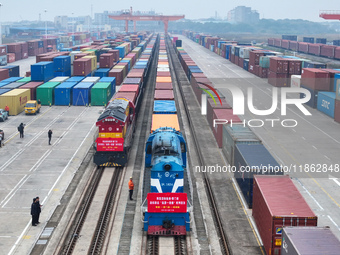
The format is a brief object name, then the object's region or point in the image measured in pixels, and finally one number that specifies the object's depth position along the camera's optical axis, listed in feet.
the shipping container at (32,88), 203.00
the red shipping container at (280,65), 265.75
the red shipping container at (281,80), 268.41
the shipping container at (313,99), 200.53
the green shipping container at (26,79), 222.79
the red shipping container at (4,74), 244.79
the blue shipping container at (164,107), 127.24
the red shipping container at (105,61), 278.26
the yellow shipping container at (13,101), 180.75
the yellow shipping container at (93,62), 261.89
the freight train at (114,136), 108.99
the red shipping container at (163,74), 236.51
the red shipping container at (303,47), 492.54
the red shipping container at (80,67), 238.27
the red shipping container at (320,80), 199.41
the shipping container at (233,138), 109.70
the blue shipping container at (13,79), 226.99
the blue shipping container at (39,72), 219.08
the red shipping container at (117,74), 257.34
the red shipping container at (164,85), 182.80
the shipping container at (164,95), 154.61
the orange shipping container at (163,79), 213.05
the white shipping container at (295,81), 235.40
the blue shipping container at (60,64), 242.78
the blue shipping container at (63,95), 202.71
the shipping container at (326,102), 182.50
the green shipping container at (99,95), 200.75
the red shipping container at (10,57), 409.33
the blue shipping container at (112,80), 221.91
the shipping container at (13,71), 267.45
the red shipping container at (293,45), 533.10
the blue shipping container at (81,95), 201.57
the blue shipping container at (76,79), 222.07
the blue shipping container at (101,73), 258.98
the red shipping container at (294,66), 262.06
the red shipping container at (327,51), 415.33
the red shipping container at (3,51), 376.48
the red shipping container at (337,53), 403.38
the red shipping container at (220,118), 133.91
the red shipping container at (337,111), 172.36
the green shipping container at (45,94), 202.49
